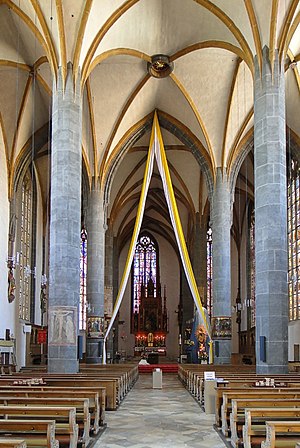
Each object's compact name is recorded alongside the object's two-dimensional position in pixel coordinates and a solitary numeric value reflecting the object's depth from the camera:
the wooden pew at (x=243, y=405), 8.56
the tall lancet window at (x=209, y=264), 39.94
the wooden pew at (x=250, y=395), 9.41
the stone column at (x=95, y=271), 26.45
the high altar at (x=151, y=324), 45.25
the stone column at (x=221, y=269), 25.70
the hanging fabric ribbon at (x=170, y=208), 22.95
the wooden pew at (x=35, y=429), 6.27
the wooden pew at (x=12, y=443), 4.93
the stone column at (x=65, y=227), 16.06
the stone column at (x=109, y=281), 34.47
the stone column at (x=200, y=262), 34.69
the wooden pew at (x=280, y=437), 6.43
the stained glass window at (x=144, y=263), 47.78
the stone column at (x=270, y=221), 15.09
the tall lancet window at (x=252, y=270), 36.24
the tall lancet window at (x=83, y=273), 37.84
